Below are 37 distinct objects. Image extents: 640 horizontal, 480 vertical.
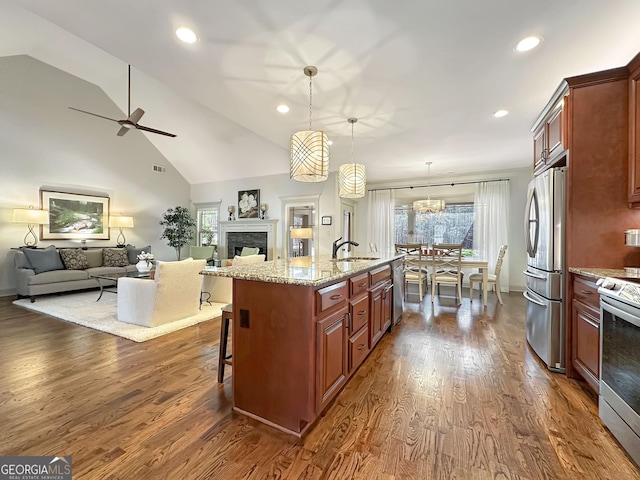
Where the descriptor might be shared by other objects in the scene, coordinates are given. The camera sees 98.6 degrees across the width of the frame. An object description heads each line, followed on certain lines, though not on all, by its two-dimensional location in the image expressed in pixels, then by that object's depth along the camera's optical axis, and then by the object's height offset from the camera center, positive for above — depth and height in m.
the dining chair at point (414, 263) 4.86 -0.42
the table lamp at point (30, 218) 4.95 +0.35
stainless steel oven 1.42 -0.69
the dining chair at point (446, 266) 4.62 -0.45
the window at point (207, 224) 8.27 +0.45
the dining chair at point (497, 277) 4.70 -0.64
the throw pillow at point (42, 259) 4.87 -0.39
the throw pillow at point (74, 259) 5.29 -0.41
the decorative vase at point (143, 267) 4.53 -0.48
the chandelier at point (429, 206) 5.69 +0.73
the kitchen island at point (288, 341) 1.57 -0.62
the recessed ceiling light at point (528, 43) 2.16 +1.59
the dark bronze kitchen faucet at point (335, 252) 3.04 -0.14
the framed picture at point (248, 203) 7.35 +0.96
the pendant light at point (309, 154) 2.50 +0.79
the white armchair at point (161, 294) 3.29 -0.70
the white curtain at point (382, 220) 6.85 +0.50
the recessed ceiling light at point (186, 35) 2.28 +1.74
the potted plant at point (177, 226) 7.71 +0.35
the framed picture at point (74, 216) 5.62 +0.48
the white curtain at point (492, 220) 5.90 +0.44
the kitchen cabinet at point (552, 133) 2.31 +1.03
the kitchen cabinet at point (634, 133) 2.02 +0.81
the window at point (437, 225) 6.45 +0.37
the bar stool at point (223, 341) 2.13 -0.80
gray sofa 4.62 -0.65
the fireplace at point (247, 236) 7.18 +0.08
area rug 3.19 -1.07
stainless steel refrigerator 2.33 -0.25
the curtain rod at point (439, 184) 5.94 +1.31
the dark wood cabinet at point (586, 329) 1.92 -0.67
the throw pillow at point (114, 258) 5.92 -0.43
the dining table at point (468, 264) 4.57 -0.40
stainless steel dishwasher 3.37 -0.66
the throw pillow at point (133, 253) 6.38 -0.35
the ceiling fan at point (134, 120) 4.10 +1.79
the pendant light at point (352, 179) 3.55 +0.79
